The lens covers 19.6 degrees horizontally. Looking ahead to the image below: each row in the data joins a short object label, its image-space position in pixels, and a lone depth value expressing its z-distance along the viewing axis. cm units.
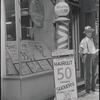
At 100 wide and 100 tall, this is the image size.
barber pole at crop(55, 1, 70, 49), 630
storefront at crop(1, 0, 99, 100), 764
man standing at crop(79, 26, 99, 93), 898
